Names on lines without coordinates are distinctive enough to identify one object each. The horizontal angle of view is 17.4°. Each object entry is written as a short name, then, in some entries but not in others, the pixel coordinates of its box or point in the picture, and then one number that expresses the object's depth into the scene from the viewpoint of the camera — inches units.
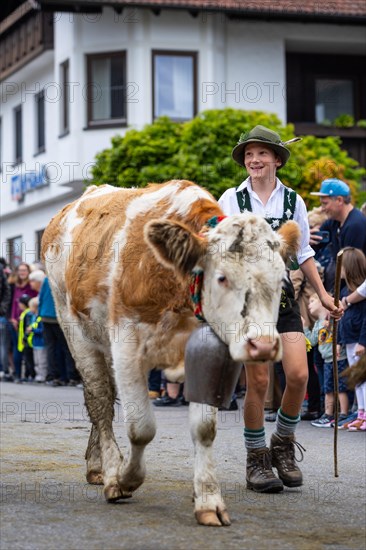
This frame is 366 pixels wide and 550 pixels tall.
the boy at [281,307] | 294.5
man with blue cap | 476.1
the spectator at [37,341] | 789.9
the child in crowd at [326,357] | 475.5
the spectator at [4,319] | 805.9
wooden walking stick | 299.1
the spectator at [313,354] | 502.3
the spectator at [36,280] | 808.9
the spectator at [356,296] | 443.2
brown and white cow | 229.8
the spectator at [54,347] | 745.6
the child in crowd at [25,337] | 804.5
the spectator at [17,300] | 826.8
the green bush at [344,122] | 1210.0
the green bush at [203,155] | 936.9
